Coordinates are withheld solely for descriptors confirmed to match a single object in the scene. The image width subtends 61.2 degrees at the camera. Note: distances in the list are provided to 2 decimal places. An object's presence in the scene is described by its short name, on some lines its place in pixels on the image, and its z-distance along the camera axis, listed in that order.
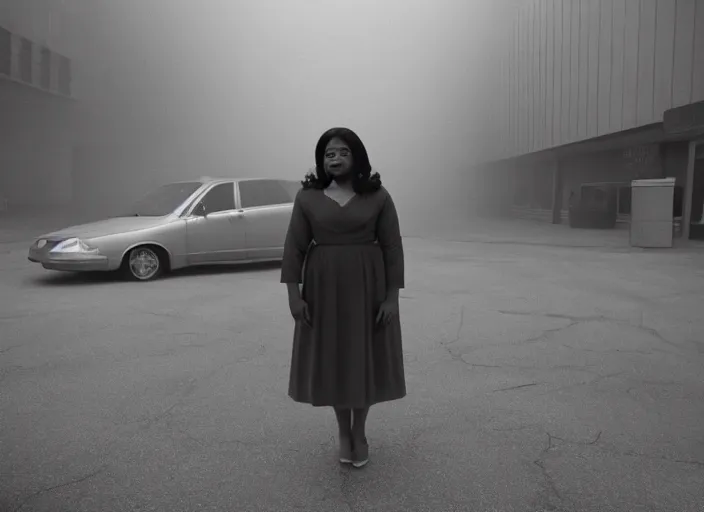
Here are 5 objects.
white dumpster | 12.86
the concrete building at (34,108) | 33.91
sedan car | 8.38
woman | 2.65
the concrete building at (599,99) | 14.85
